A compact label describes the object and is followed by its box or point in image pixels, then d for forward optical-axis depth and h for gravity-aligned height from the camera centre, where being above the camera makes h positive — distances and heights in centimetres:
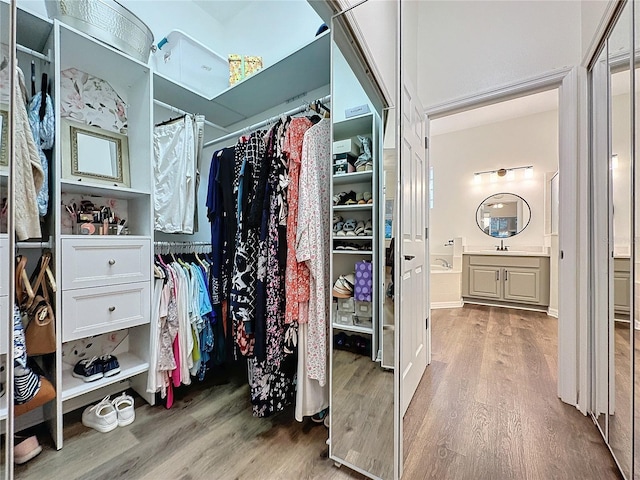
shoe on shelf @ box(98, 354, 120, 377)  136 -67
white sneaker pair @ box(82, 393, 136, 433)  131 -90
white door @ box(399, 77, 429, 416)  108 -1
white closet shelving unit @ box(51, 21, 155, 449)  118 -7
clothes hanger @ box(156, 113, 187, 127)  164 +76
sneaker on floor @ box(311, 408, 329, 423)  133 -92
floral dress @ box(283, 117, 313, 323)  119 +0
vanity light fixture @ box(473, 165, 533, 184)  390 +100
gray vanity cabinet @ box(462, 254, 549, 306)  351 -60
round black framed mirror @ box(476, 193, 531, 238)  403 +35
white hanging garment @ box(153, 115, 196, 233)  158 +40
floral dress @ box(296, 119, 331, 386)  116 -4
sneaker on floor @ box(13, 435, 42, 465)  111 -91
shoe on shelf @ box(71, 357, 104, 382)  131 -67
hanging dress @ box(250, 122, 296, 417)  125 -29
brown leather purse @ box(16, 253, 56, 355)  108 -32
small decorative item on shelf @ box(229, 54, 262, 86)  169 +114
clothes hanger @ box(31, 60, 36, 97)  122 +77
